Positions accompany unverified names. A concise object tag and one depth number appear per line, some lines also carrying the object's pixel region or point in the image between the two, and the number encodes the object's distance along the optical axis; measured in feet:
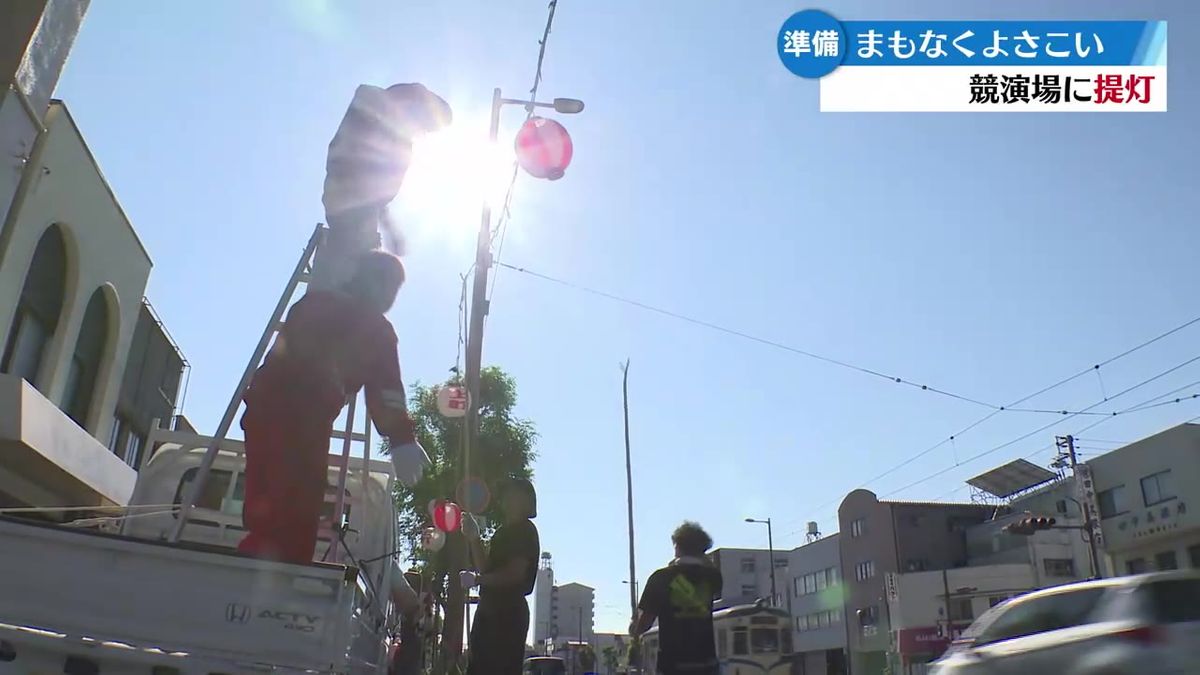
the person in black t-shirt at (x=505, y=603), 14.84
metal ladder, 12.69
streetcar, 58.23
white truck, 9.05
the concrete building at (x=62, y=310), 24.25
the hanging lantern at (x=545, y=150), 26.63
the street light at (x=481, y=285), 29.30
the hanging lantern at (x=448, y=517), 26.02
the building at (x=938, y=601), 131.85
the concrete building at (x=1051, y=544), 129.49
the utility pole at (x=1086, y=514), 93.40
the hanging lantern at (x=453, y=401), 27.99
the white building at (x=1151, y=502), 86.33
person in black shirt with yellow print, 17.37
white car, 19.98
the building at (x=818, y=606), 166.25
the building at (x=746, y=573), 256.32
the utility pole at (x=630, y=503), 96.58
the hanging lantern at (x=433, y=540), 24.84
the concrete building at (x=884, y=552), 151.02
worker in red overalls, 12.56
